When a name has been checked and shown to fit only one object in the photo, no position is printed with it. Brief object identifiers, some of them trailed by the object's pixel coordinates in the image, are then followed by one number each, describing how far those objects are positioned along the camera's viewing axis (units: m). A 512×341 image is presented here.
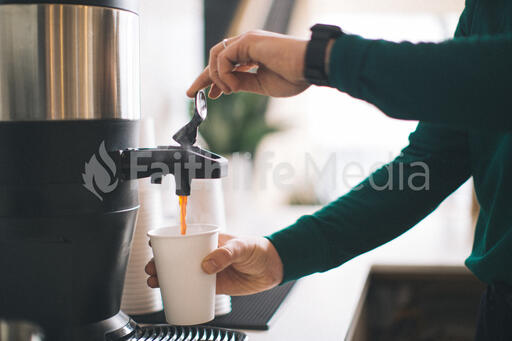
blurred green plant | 3.90
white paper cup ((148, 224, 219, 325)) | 0.72
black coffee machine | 0.67
